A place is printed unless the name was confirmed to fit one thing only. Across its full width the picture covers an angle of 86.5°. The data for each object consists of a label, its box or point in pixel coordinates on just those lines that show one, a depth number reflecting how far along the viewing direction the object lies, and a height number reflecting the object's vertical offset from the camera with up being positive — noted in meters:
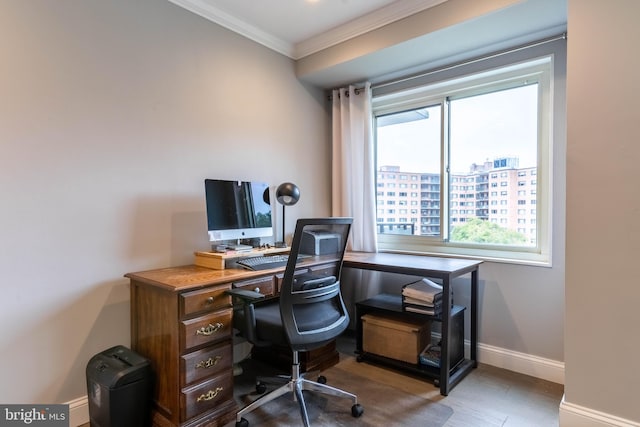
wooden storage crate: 2.42 -0.98
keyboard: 2.10 -0.36
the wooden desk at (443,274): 2.16 -0.46
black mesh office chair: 1.75 -0.57
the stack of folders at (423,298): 2.33 -0.66
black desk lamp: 2.52 +0.09
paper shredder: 1.63 -0.90
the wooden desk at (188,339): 1.70 -0.70
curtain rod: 2.32 +1.12
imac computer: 2.22 -0.03
